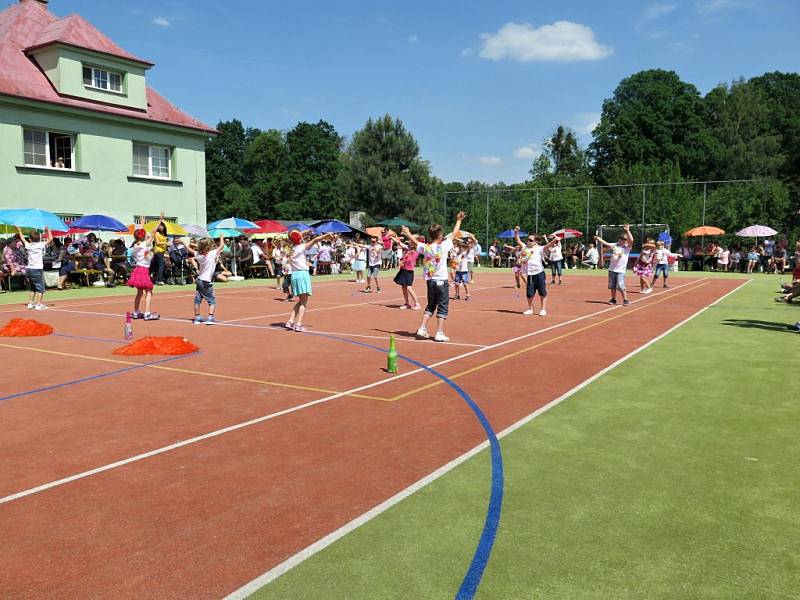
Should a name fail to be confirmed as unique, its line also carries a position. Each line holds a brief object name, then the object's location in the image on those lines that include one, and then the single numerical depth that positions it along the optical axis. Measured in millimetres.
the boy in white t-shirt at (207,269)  14547
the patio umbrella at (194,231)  32625
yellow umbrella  27884
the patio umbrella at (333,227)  37266
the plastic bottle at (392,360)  9227
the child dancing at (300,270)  13234
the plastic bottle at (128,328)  12242
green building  28719
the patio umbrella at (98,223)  26828
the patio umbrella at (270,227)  35684
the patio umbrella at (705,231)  41188
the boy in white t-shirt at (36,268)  16688
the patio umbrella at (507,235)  47528
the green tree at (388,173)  61594
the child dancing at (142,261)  14281
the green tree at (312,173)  82125
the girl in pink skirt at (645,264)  23028
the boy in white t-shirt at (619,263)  17797
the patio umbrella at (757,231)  39469
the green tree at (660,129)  70688
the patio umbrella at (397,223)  51816
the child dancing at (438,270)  11828
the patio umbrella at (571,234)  45156
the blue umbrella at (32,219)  23219
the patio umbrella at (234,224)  31177
